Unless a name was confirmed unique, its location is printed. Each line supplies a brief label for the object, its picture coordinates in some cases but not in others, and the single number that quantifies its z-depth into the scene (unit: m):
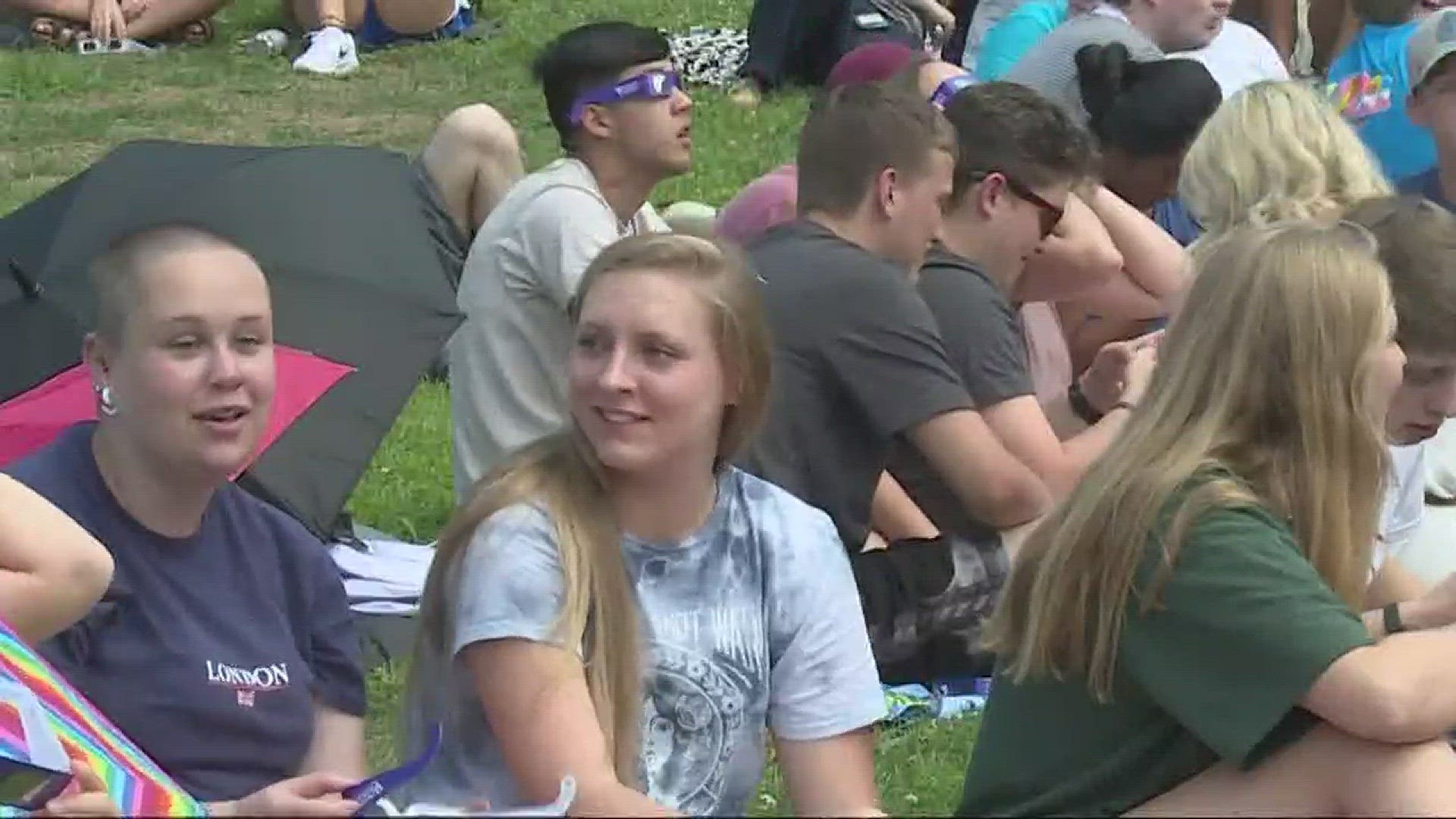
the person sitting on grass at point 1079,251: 11.61
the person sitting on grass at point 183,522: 6.66
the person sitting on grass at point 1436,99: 12.91
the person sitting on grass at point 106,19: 23.37
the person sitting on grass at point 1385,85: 14.49
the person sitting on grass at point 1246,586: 6.14
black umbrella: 10.49
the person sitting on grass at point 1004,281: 10.48
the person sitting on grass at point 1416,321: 8.25
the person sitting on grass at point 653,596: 6.32
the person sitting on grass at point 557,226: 11.38
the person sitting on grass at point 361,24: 23.00
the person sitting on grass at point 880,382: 9.99
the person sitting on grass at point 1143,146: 12.56
